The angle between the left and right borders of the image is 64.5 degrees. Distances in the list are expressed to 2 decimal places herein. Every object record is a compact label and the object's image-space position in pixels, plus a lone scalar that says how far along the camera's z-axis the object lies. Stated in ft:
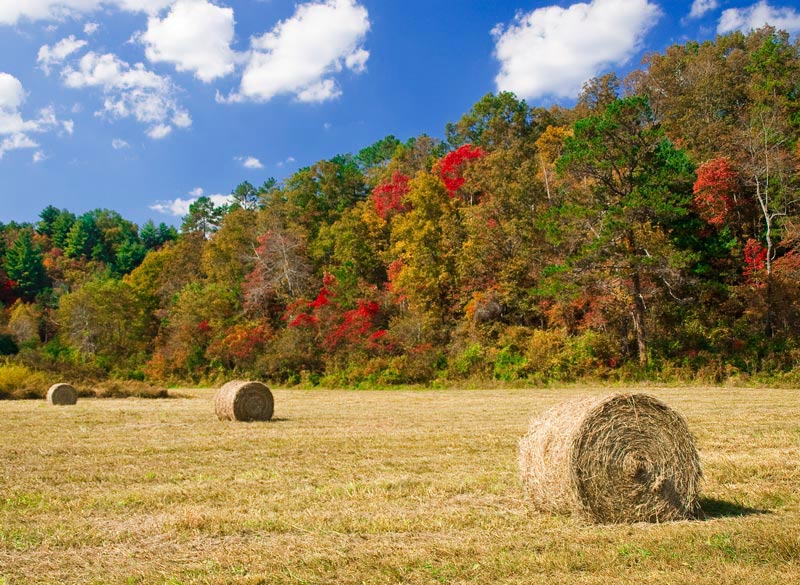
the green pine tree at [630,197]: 96.73
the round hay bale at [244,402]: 52.85
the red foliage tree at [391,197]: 175.83
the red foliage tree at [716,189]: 106.52
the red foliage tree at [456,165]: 162.40
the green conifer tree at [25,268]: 260.83
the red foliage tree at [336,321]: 134.21
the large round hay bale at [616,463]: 21.21
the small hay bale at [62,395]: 72.43
